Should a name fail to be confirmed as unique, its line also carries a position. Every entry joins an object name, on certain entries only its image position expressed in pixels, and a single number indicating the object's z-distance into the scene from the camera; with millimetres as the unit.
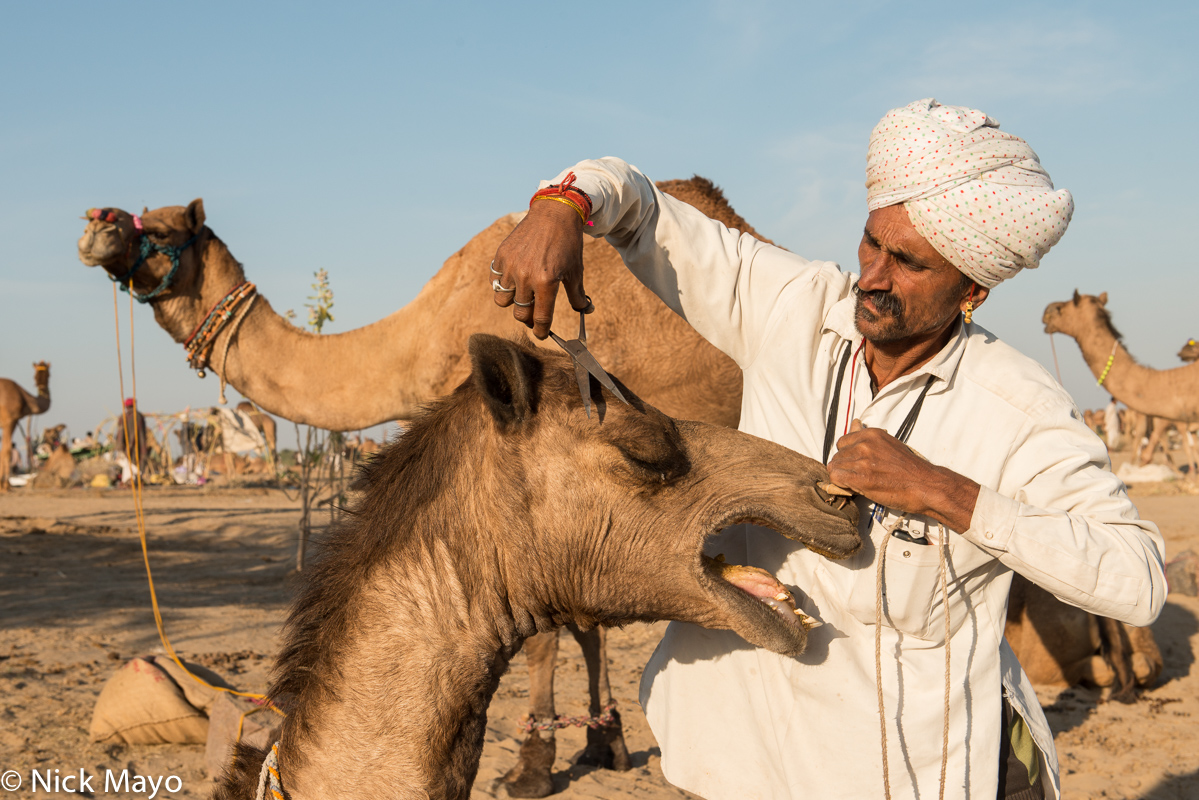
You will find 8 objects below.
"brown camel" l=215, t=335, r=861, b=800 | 2104
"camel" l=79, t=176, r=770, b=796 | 4906
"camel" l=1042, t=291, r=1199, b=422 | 12633
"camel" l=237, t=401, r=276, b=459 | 28125
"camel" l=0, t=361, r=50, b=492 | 20344
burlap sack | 4844
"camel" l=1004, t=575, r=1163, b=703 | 6727
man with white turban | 2020
